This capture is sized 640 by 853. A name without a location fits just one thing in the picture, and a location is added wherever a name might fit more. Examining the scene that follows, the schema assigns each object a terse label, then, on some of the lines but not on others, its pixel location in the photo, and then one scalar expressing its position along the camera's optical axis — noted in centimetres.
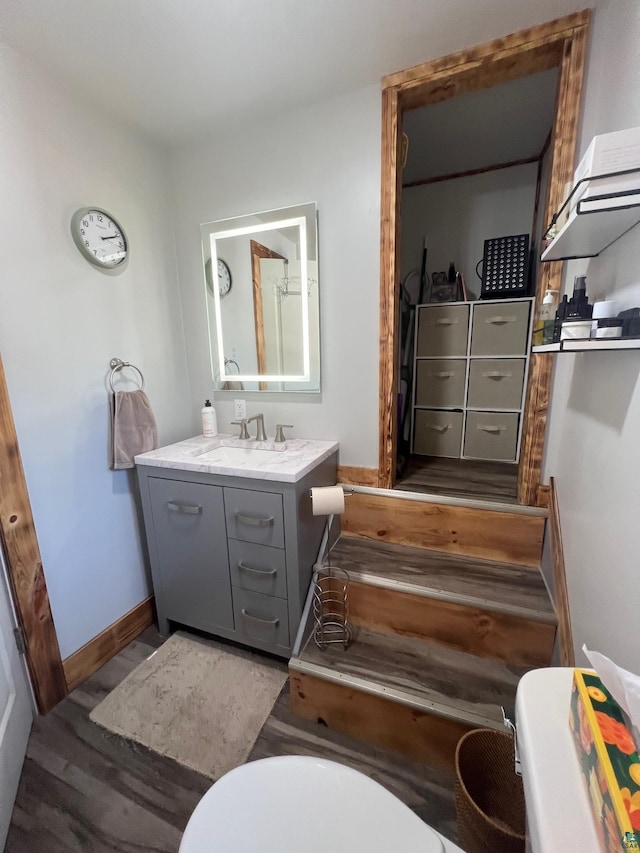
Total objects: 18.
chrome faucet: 190
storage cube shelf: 226
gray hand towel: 166
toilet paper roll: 142
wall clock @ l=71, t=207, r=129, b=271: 150
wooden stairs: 123
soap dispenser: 202
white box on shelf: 70
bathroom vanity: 146
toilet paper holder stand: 151
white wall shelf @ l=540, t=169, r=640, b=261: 73
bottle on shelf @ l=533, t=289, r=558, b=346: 119
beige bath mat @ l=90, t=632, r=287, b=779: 132
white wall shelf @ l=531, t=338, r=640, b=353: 74
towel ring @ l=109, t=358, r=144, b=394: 168
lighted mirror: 176
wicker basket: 106
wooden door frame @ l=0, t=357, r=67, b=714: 128
